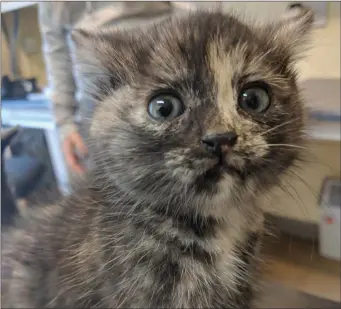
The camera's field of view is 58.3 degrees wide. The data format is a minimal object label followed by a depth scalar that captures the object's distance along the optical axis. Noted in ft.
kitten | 0.27
